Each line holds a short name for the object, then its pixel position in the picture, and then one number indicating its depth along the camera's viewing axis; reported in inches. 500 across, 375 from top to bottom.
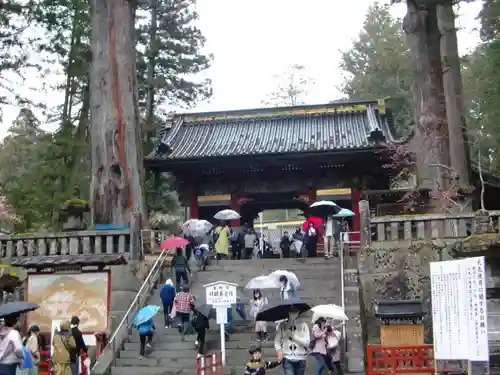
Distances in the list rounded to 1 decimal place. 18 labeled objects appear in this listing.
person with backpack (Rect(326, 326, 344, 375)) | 408.5
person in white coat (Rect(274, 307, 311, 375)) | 360.2
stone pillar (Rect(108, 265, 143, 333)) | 593.0
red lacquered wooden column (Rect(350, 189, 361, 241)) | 932.1
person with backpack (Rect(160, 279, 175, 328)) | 540.3
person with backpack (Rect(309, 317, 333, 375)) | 397.1
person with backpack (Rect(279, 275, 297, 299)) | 514.0
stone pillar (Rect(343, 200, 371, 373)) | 455.2
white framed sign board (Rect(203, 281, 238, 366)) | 462.0
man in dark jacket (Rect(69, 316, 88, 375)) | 382.9
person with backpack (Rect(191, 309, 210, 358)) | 472.1
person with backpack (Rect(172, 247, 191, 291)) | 599.8
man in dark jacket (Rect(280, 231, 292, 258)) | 885.3
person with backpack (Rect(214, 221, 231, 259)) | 727.7
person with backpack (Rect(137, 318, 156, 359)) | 483.2
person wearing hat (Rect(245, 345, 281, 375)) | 350.6
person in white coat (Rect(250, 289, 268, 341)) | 500.1
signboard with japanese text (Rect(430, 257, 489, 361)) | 276.1
